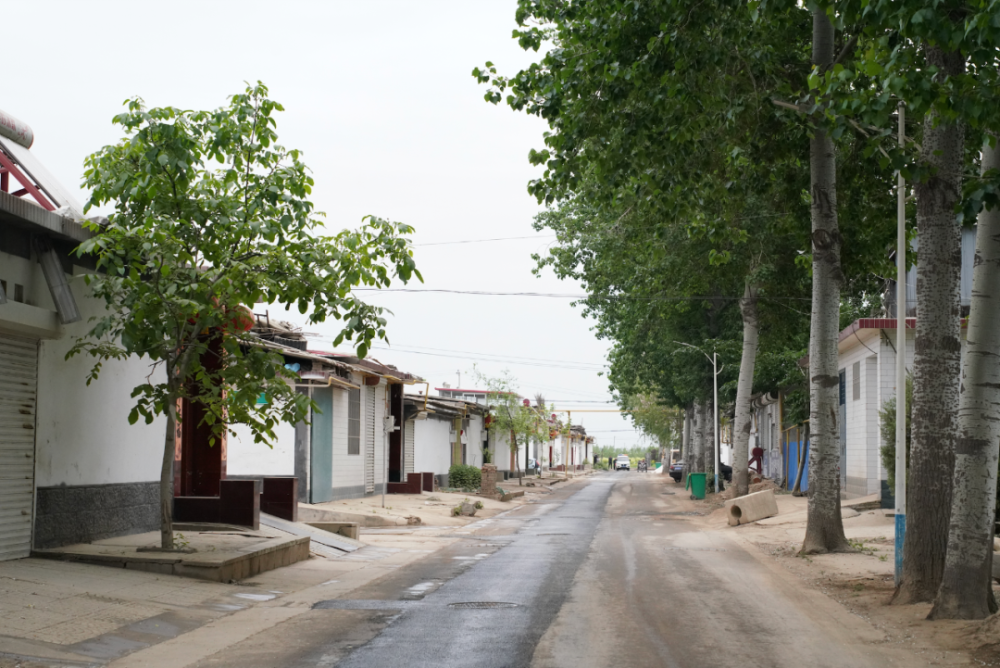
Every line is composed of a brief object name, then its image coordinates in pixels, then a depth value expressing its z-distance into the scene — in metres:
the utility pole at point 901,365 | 12.48
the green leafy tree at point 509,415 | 55.43
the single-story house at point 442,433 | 40.97
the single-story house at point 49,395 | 12.10
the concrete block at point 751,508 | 25.38
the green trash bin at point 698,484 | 40.03
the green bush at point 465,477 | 43.66
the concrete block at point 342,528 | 20.12
